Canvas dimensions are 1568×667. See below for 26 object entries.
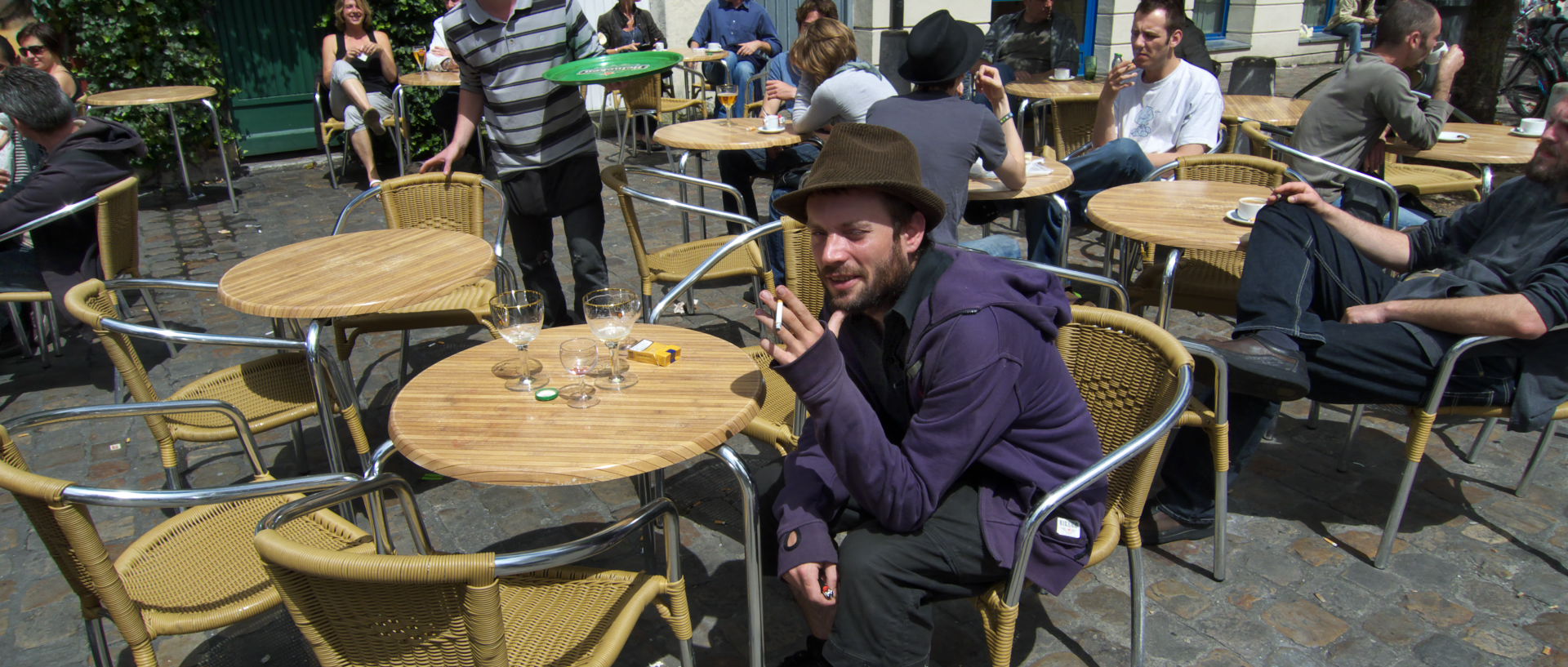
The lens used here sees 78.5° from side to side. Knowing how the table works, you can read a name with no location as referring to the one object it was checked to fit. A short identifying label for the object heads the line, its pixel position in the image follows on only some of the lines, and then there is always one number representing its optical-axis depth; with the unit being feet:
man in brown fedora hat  6.41
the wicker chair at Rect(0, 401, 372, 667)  6.33
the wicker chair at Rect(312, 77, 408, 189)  26.53
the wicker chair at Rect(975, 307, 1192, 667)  6.79
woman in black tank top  26.76
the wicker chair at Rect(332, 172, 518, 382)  12.33
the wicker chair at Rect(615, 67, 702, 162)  27.40
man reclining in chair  9.27
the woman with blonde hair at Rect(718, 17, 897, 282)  15.62
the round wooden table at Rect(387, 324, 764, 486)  6.55
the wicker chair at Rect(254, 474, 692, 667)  4.84
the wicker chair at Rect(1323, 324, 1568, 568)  9.21
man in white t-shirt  15.46
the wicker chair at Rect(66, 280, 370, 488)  9.37
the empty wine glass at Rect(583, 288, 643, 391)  8.18
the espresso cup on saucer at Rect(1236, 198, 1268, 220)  11.59
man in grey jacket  14.01
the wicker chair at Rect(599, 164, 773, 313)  13.65
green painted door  29.14
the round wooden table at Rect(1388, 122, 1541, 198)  15.64
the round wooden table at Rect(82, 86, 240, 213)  23.61
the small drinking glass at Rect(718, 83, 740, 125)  21.07
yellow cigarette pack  8.24
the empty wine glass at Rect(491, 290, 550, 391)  8.11
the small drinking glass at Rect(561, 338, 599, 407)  7.70
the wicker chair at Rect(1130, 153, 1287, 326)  11.97
